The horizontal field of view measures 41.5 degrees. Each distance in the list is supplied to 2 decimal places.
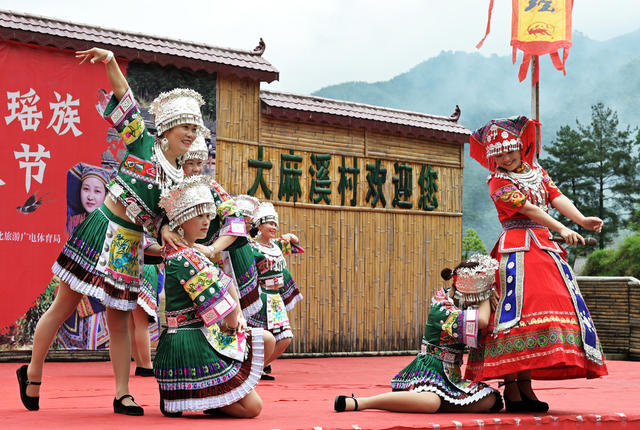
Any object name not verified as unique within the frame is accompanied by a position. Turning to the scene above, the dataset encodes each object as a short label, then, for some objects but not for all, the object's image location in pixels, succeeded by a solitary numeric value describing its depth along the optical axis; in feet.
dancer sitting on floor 12.32
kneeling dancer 11.23
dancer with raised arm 12.05
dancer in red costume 12.52
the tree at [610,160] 106.32
